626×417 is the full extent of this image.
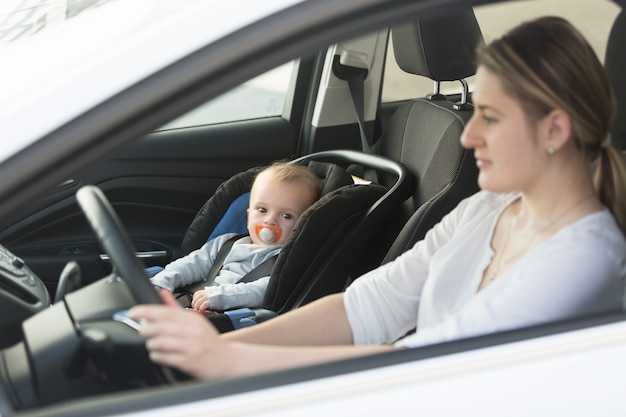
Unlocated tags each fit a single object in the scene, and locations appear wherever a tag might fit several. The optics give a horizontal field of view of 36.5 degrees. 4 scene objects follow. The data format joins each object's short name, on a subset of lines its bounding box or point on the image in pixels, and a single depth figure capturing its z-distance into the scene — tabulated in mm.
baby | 2811
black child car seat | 2609
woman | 1501
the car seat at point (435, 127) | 2557
